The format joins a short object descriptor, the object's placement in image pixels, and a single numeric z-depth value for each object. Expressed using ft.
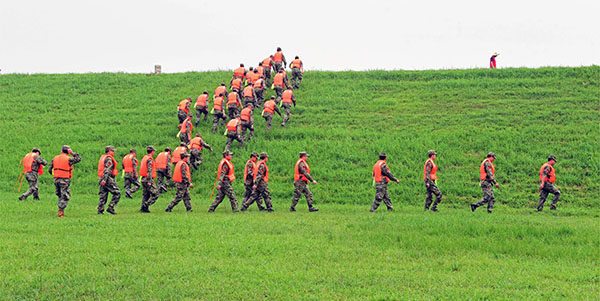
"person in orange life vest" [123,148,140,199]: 61.67
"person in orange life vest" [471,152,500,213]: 61.11
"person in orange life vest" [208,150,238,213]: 59.21
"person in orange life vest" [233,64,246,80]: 109.60
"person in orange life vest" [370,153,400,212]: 60.39
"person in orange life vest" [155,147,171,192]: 63.16
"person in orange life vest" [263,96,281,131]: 91.76
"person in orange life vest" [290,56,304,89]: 118.73
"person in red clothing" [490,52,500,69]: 134.72
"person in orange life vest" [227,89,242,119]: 93.35
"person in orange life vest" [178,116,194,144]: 84.23
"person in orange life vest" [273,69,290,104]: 104.47
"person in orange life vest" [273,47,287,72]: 114.83
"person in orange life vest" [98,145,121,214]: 56.49
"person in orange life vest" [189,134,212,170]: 76.58
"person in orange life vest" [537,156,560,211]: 63.93
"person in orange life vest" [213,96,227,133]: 91.56
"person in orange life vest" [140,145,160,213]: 59.28
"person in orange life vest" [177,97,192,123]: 94.22
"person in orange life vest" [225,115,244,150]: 82.53
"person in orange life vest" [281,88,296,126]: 96.37
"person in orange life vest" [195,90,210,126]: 95.91
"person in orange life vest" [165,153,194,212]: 59.06
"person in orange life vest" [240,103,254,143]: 85.97
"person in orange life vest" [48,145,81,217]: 53.67
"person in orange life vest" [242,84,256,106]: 95.32
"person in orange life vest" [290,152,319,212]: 61.16
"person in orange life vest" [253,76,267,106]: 101.09
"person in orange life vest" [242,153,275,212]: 60.59
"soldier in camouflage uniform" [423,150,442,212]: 61.36
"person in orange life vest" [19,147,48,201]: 66.74
